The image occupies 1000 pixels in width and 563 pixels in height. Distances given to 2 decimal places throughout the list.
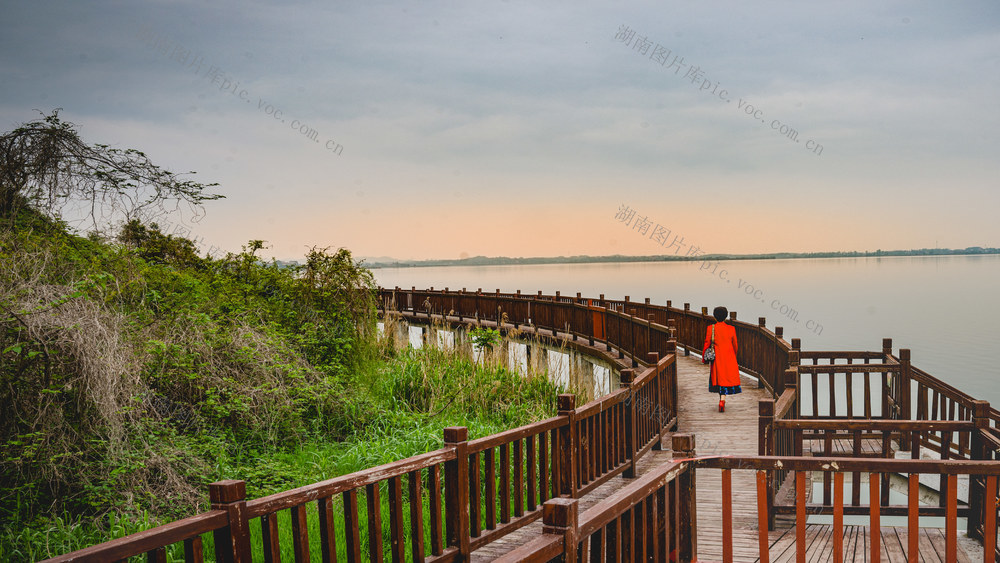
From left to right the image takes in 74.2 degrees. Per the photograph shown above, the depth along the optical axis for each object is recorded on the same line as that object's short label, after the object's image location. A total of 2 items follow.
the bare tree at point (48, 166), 9.55
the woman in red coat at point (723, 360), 10.07
